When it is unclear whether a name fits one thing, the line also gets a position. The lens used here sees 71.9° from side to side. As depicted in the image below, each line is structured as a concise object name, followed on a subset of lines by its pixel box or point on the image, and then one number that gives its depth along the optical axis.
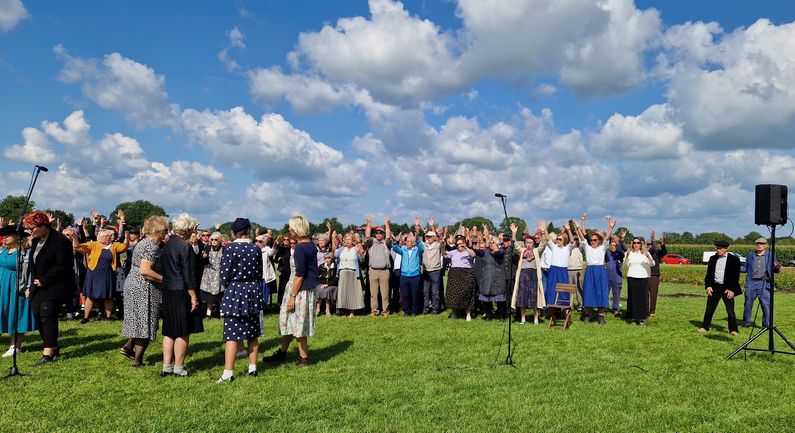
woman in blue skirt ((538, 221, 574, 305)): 12.94
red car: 73.25
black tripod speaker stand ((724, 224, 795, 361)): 8.37
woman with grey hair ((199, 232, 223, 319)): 12.56
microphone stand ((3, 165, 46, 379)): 7.35
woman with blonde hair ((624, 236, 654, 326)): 12.83
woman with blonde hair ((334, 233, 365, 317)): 14.39
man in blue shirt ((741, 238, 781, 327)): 11.80
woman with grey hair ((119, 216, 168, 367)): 7.50
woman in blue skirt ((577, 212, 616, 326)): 12.73
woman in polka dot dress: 7.09
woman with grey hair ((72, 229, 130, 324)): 12.24
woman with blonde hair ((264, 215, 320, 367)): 7.71
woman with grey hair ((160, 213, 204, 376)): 7.29
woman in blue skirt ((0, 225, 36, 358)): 8.74
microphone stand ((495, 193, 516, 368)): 8.02
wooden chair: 12.06
